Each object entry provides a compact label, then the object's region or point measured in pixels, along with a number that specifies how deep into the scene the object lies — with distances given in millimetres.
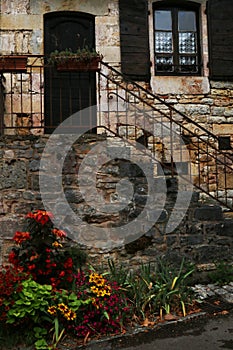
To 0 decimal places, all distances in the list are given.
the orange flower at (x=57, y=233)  4167
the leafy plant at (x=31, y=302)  3633
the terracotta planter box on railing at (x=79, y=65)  5129
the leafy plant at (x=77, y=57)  5070
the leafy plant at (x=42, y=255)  4031
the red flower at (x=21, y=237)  4066
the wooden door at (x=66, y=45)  7207
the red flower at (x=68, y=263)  4160
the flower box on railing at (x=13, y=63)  5074
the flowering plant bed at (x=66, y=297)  3707
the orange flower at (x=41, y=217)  4023
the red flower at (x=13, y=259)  4082
